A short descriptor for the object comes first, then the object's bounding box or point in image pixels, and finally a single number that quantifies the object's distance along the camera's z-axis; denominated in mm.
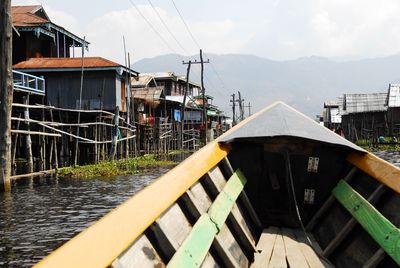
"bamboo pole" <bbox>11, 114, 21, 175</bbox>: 14350
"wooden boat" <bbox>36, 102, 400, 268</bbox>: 2379
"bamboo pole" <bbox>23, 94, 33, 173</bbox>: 14852
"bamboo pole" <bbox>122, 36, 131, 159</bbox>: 23344
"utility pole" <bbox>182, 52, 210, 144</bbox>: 36591
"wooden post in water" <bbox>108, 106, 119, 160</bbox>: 20881
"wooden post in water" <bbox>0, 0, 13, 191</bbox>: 11359
